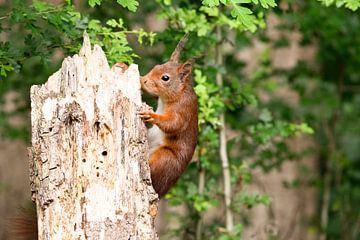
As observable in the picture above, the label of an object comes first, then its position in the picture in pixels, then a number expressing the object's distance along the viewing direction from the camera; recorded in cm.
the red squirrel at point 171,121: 927
